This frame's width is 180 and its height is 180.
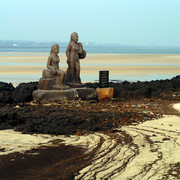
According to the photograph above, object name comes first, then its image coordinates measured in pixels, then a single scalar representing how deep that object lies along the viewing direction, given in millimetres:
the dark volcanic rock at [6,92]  14133
